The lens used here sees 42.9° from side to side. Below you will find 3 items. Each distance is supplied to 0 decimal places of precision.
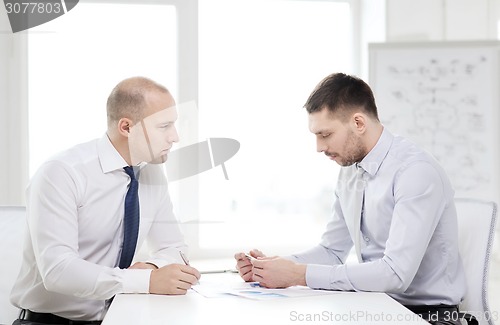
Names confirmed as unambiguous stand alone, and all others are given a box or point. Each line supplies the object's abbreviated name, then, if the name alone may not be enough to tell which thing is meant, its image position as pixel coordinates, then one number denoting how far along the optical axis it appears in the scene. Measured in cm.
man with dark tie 203
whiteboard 388
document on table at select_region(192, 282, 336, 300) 175
